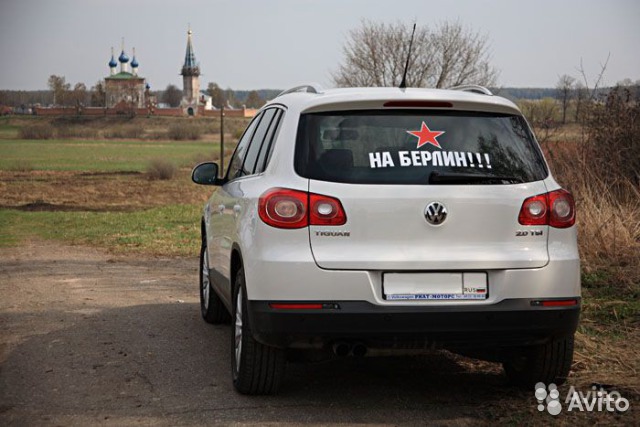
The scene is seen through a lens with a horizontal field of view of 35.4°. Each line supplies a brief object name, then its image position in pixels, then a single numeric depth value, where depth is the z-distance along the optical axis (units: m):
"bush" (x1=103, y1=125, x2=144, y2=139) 119.89
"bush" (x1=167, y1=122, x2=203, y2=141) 116.38
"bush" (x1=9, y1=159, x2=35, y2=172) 48.66
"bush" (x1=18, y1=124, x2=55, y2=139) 100.31
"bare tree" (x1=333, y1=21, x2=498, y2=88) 42.56
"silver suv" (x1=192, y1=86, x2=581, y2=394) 5.20
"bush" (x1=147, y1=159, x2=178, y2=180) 44.28
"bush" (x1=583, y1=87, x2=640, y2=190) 14.17
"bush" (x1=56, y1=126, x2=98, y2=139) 106.44
